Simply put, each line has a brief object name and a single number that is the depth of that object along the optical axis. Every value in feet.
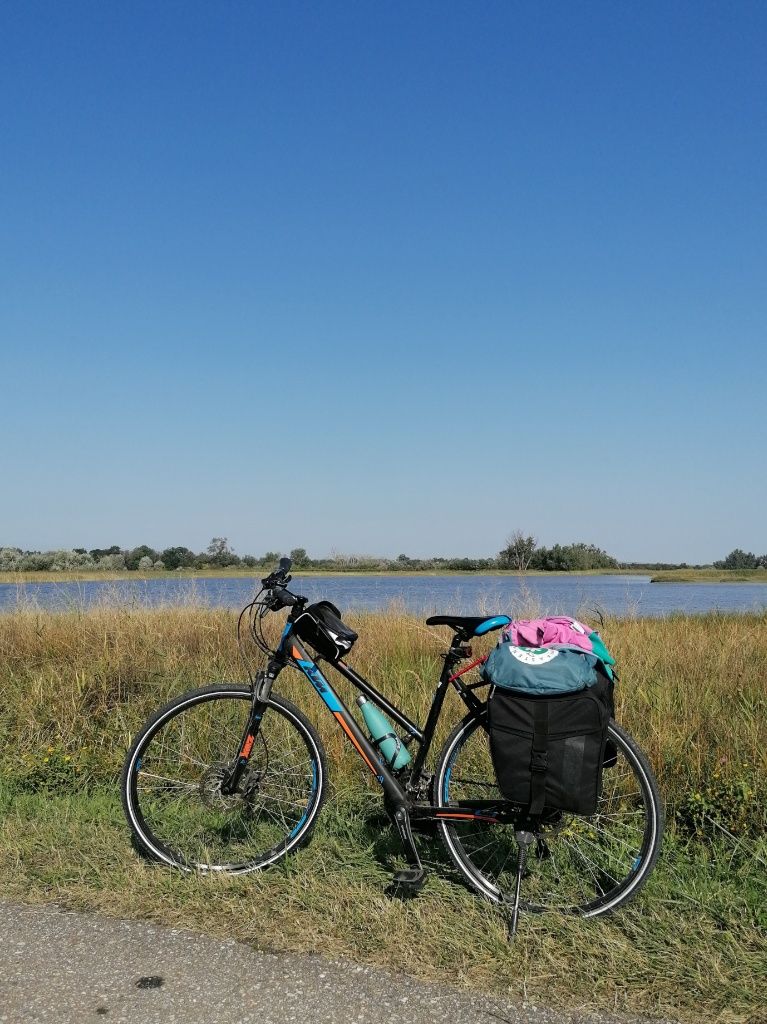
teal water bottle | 12.92
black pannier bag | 11.00
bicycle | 11.98
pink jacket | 11.53
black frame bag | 13.21
